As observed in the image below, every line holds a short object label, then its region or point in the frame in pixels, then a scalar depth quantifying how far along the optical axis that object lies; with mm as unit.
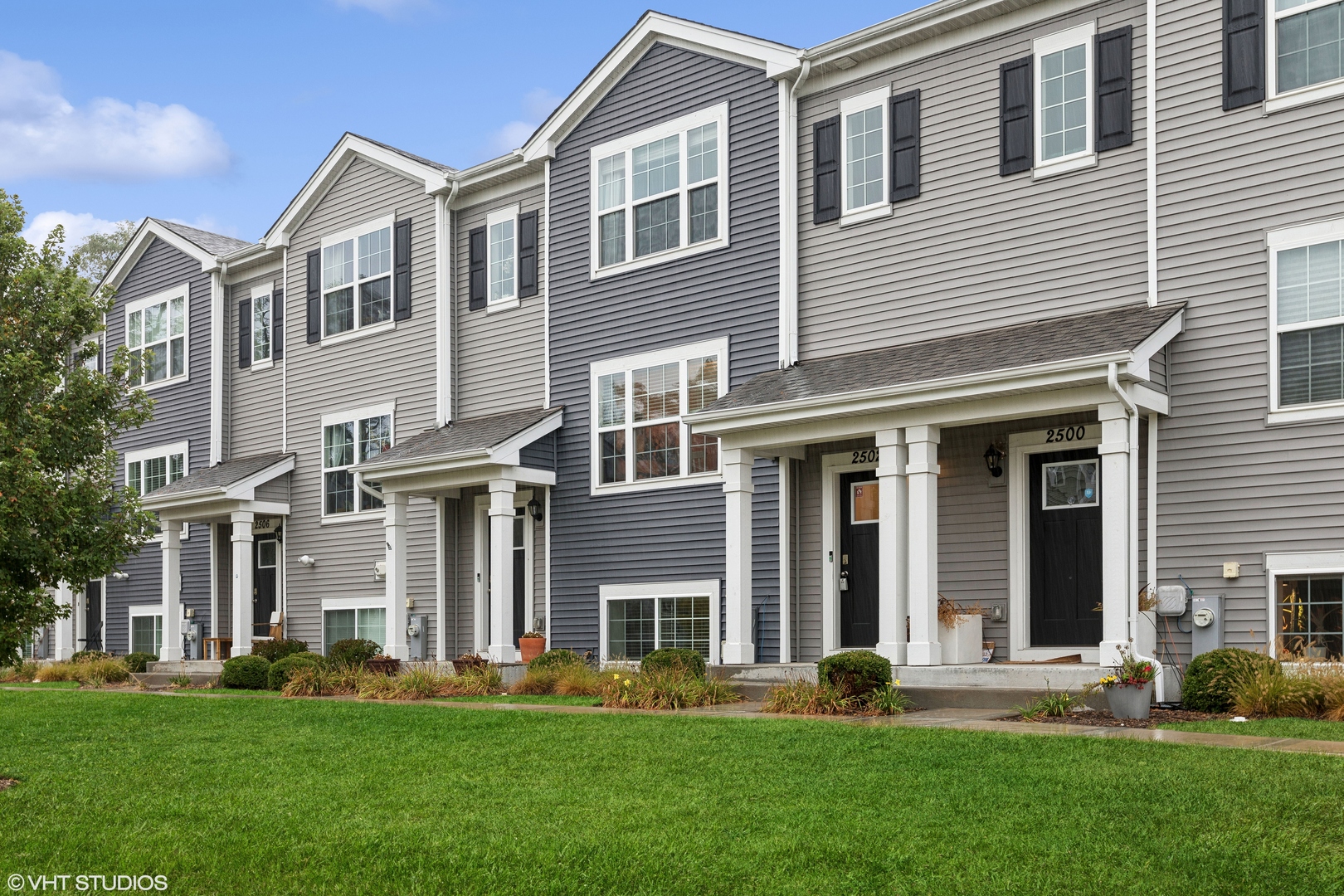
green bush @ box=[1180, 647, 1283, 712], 10859
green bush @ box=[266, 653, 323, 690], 17047
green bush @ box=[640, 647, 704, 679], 13531
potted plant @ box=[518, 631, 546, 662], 17359
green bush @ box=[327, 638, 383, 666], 17438
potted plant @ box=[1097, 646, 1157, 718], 10484
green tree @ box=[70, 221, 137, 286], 46594
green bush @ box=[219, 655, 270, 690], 17719
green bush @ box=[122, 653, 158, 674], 21297
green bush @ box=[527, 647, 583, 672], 15534
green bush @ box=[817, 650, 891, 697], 11719
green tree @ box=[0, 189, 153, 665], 10203
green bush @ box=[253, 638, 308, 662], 19219
